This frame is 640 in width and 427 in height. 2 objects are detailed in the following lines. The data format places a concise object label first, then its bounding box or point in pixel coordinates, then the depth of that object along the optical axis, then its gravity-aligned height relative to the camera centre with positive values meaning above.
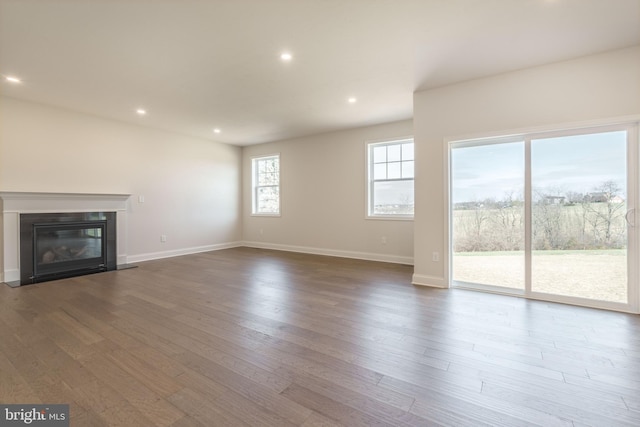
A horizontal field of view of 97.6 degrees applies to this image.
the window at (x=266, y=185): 7.21 +0.76
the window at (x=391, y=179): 5.37 +0.69
